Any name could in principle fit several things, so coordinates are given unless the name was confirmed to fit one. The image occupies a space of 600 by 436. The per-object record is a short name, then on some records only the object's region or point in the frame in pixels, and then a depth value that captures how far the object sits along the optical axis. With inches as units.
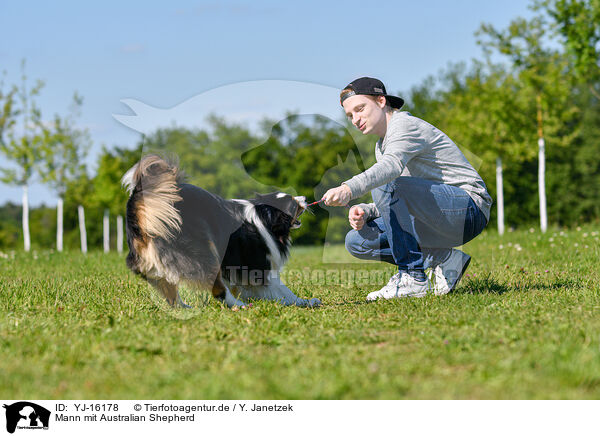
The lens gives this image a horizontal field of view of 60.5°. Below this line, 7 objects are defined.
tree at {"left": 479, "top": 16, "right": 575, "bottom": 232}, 627.8
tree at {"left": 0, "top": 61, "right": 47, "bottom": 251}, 763.4
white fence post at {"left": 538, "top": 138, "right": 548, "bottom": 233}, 625.9
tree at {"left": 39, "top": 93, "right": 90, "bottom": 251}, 826.2
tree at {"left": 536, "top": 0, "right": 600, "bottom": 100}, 478.3
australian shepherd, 159.0
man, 182.2
